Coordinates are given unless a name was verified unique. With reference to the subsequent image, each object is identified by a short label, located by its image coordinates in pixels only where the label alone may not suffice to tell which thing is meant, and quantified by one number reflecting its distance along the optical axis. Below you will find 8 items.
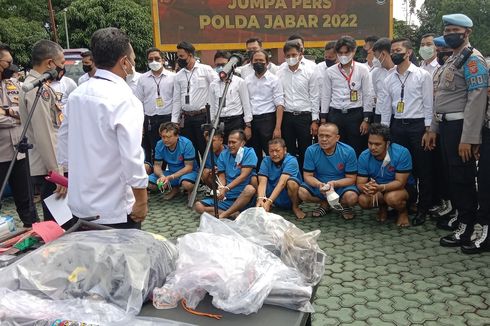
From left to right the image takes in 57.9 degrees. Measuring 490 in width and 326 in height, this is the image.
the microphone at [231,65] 3.19
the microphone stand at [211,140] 2.69
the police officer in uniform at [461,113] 3.59
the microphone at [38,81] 3.34
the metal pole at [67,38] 20.20
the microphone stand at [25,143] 3.47
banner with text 9.16
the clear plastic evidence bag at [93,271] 1.64
